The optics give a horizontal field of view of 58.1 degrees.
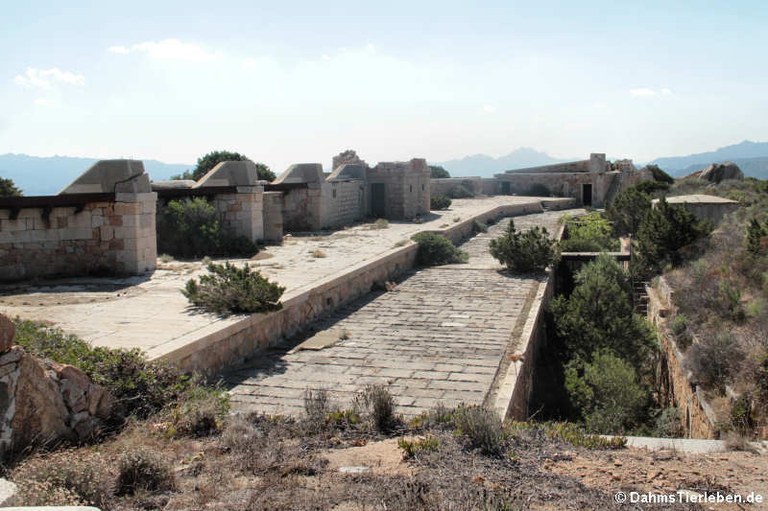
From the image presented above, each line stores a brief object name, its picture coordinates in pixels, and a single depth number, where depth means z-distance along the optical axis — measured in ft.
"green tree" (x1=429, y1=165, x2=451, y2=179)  154.61
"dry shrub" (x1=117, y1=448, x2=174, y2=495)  13.47
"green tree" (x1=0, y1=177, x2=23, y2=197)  75.09
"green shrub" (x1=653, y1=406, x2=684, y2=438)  29.17
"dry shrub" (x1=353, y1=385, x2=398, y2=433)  18.29
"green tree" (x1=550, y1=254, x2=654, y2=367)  37.24
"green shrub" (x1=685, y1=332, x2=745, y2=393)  29.30
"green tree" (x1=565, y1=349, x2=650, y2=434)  28.97
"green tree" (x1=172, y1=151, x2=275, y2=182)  103.96
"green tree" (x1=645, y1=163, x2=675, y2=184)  134.62
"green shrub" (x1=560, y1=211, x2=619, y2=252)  61.52
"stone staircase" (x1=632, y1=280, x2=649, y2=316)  50.90
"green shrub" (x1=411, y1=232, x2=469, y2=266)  53.26
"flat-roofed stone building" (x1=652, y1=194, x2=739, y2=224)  64.28
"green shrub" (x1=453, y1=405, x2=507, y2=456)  15.89
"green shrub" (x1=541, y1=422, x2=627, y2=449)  16.89
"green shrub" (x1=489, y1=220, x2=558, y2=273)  48.57
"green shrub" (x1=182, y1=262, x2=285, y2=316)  27.27
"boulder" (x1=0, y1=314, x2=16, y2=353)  14.14
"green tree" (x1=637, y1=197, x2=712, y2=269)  53.11
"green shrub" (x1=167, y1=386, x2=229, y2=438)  17.28
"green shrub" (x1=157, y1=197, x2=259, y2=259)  48.32
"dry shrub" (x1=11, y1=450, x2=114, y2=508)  11.25
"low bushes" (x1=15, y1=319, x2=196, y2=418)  17.71
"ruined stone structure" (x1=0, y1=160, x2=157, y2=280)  35.68
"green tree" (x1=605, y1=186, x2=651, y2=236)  76.38
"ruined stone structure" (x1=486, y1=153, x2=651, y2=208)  121.90
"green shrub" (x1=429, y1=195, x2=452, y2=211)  97.45
